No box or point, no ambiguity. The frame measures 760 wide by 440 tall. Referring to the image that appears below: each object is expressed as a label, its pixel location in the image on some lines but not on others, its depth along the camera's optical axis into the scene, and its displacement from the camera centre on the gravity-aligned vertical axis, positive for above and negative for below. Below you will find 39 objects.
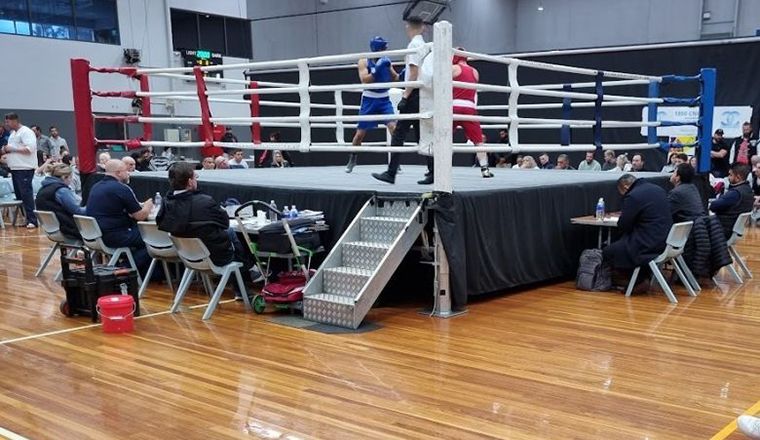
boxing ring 4.79 -0.54
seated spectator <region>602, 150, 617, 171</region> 11.01 -0.72
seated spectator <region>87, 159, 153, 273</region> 5.69 -0.70
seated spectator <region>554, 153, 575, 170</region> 10.31 -0.69
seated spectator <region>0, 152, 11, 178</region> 12.20 -0.80
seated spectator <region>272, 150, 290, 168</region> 11.38 -0.64
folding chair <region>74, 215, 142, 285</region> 5.62 -0.95
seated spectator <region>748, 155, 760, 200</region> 9.62 -0.87
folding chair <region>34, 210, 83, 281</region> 6.23 -0.96
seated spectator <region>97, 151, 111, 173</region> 6.93 -0.40
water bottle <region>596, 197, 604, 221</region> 6.01 -0.81
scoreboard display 18.33 +1.70
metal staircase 4.59 -0.98
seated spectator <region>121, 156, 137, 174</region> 6.16 -0.37
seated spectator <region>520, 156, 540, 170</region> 9.93 -0.67
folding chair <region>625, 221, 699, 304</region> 5.27 -1.09
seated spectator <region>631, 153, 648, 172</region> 9.52 -0.66
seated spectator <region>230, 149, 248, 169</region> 11.42 -0.68
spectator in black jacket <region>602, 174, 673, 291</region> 5.36 -0.86
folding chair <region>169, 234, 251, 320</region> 4.82 -1.02
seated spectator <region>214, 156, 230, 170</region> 9.98 -0.60
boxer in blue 5.86 +0.26
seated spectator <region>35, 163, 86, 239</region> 6.21 -0.67
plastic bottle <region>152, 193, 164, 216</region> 5.96 -0.74
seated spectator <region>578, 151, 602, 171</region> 10.60 -0.75
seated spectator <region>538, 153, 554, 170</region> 11.84 -0.76
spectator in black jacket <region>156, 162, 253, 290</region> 4.79 -0.65
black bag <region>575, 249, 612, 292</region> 5.74 -1.31
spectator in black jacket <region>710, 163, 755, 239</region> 6.14 -0.80
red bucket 4.55 -1.24
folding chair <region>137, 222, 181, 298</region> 5.36 -0.92
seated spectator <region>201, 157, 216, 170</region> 9.27 -0.56
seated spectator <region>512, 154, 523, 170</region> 10.98 -0.71
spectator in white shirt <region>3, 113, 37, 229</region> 9.59 -0.49
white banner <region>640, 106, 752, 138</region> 10.95 -0.06
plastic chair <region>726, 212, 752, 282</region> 5.93 -1.08
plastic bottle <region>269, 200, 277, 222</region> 5.37 -0.74
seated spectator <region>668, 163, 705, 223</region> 5.83 -0.72
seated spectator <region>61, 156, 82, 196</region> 11.28 -0.89
